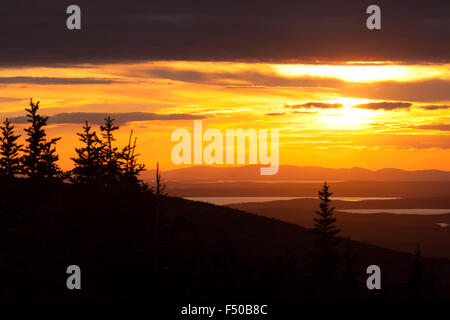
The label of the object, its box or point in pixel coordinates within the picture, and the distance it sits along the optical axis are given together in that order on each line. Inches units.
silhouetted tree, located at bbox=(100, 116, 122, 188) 1972.2
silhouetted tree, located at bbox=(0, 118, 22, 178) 2212.1
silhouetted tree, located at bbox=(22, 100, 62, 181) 2014.0
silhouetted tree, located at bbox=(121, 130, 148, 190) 1731.1
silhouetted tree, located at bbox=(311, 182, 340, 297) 2143.2
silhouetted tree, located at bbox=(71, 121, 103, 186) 2108.8
